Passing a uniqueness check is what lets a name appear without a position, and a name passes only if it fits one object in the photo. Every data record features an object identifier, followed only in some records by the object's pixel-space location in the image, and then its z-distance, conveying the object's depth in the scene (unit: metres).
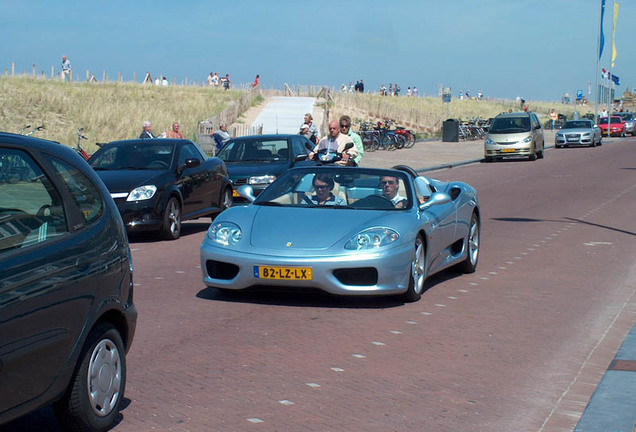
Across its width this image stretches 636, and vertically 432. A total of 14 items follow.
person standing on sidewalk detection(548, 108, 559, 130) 75.38
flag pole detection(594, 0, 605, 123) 66.06
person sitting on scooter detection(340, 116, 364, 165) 14.73
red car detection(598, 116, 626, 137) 70.19
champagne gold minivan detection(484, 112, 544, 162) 39.03
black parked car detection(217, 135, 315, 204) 18.36
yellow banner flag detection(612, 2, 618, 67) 72.69
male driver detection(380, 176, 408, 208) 9.45
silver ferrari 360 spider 8.41
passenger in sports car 9.49
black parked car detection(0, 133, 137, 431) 4.02
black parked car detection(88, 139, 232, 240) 13.91
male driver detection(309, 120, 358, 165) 14.51
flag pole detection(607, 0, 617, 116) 72.56
